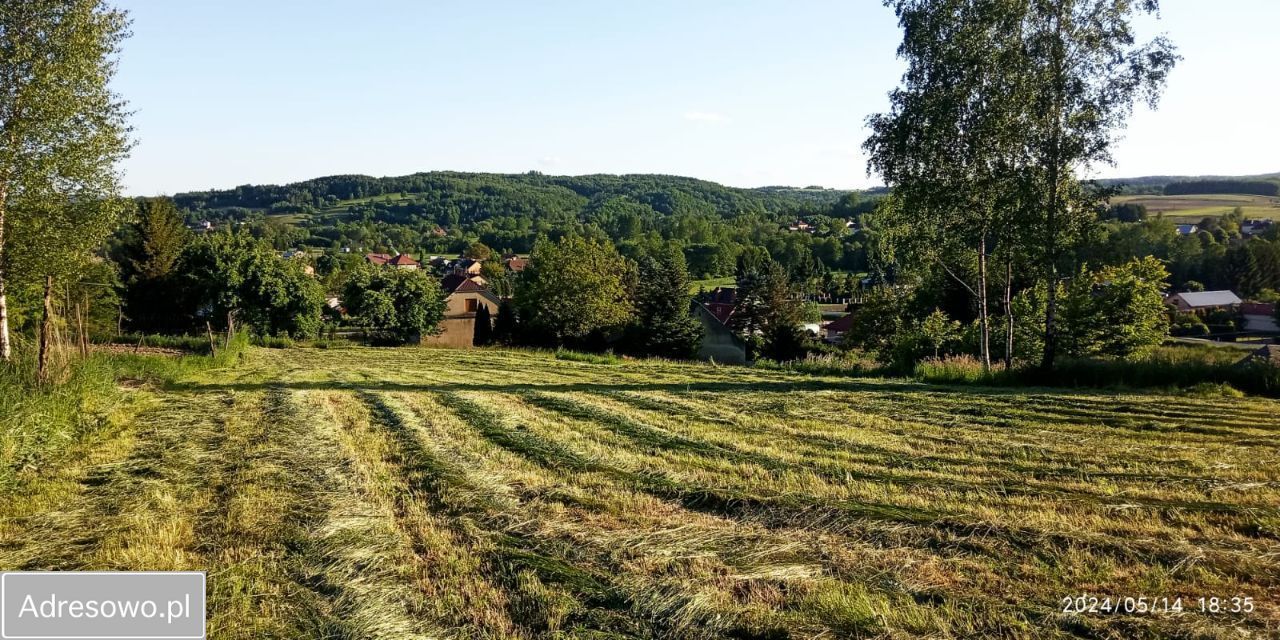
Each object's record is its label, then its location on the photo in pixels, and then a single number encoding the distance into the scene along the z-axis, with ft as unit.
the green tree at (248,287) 138.38
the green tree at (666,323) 163.22
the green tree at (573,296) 161.48
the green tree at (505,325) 165.58
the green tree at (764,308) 197.47
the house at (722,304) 237.25
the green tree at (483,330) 164.25
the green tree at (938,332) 113.39
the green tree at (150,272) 157.48
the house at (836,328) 234.99
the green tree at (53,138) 48.57
